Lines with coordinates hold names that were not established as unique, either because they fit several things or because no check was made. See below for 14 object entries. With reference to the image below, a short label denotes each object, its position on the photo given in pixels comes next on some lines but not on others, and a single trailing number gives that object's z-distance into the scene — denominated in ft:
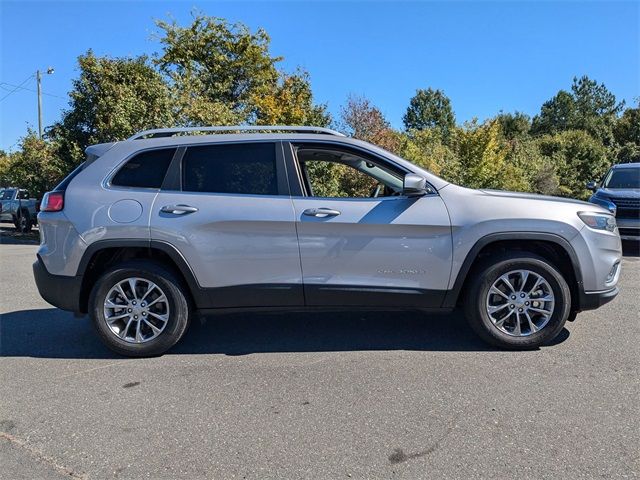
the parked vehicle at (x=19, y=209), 63.82
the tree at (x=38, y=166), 47.39
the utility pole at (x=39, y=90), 108.58
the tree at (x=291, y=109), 46.96
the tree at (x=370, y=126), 57.57
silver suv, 13.93
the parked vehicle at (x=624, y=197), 33.88
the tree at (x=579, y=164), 84.94
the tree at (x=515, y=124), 192.54
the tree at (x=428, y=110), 233.96
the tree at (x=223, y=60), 66.80
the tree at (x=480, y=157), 53.78
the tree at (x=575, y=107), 223.51
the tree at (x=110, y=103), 43.34
